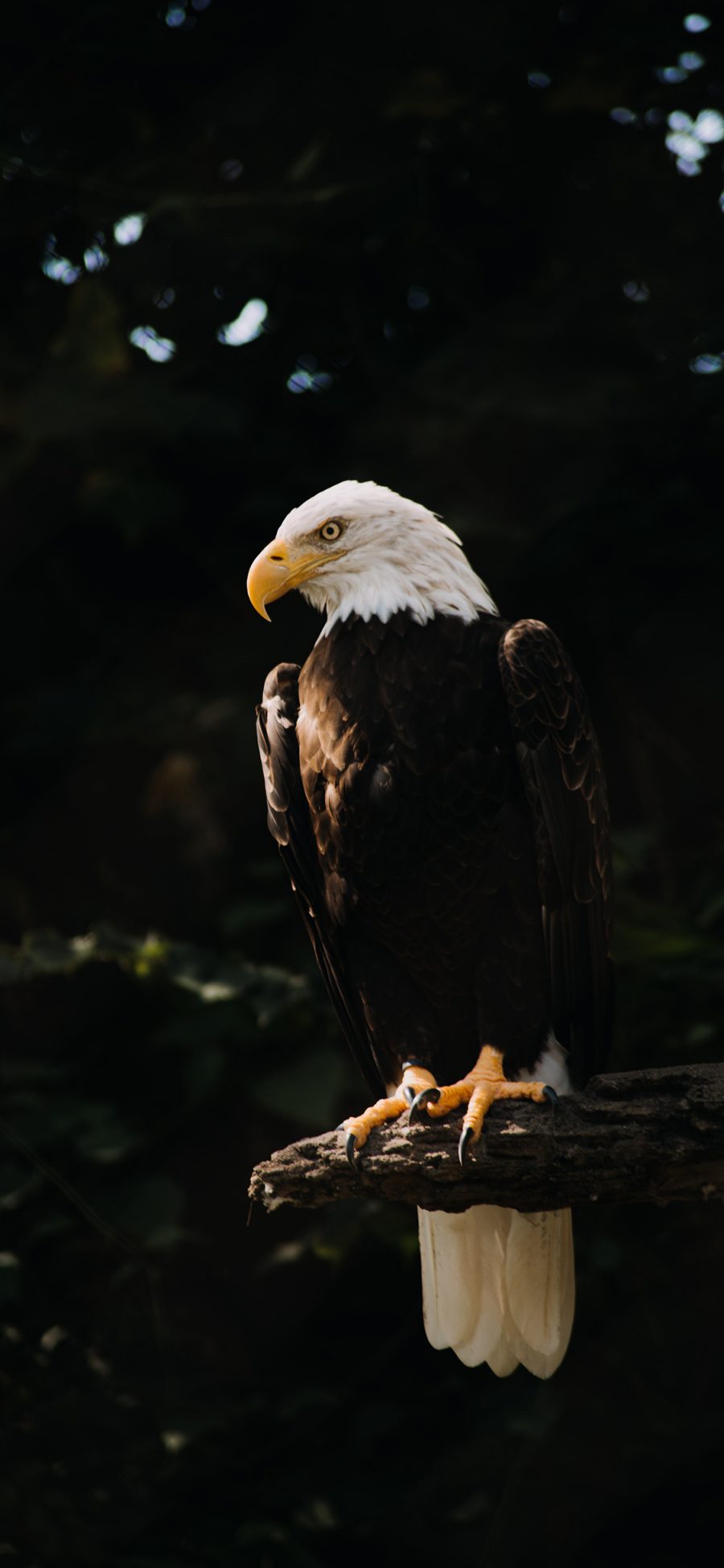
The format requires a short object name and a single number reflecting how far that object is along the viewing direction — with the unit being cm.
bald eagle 1072
